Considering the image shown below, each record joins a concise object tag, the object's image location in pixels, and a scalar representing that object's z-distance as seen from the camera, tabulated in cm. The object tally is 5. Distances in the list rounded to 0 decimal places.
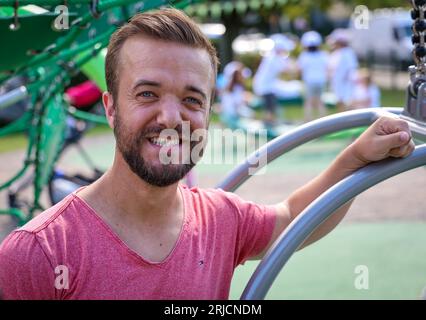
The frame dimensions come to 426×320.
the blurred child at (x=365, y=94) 1030
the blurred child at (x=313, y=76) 1183
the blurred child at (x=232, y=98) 1140
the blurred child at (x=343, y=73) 1181
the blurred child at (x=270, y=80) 1188
